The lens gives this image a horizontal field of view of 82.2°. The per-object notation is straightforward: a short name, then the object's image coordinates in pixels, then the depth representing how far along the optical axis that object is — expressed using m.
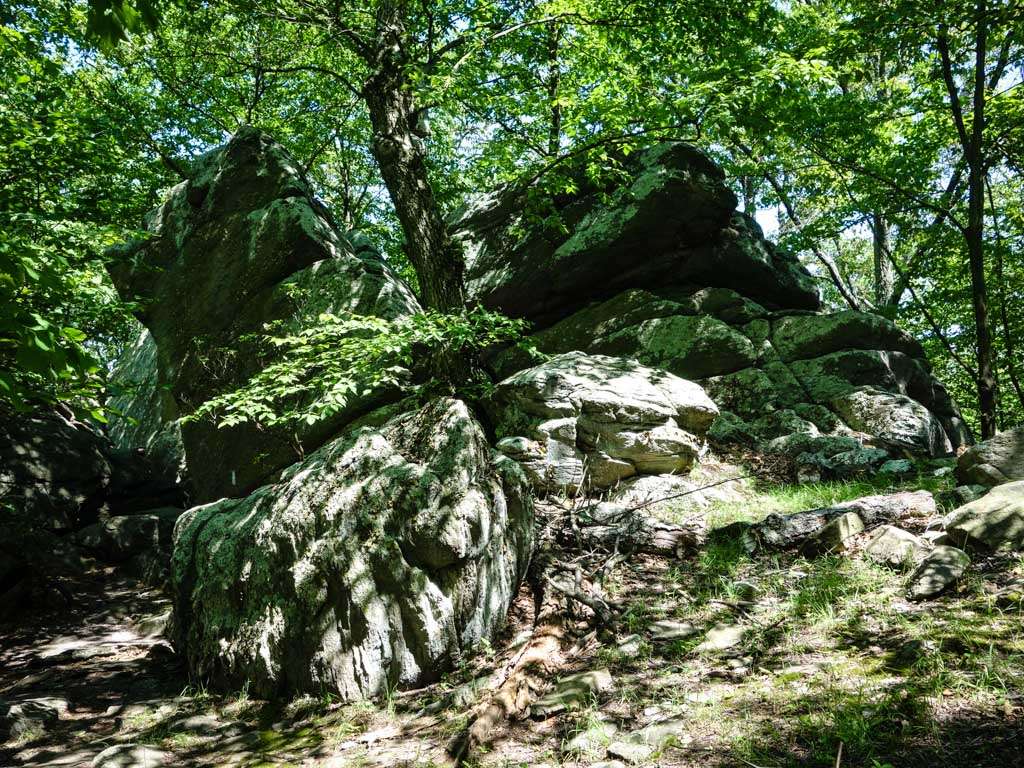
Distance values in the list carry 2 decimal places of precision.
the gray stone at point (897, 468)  7.44
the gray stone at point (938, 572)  4.15
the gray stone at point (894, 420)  9.53
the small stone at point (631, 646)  4.34
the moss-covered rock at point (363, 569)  4.73
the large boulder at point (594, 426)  8.20
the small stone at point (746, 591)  4.82
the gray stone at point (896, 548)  4.64
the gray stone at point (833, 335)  11.42
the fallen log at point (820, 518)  5.53
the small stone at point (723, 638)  4.18
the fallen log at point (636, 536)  6.09
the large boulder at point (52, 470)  10.47
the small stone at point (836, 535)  5.15
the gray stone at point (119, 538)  10.69
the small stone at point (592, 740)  3.37
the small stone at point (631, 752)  3.16
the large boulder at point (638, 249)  12.49
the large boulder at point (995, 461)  5.50
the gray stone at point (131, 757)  3.82
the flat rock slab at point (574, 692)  3.86
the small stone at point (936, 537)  4.75
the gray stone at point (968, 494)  5.39
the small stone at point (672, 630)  4.47
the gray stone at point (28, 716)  4.42
